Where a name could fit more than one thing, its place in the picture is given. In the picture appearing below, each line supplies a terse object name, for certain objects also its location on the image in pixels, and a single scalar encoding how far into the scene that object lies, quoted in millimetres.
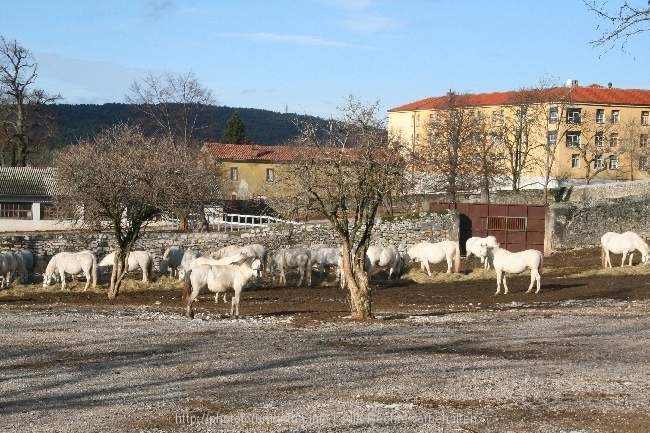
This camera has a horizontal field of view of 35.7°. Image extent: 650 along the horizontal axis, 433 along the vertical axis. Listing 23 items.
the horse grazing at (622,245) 42969
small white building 70000
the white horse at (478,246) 45441
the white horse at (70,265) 39469
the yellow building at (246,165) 102688
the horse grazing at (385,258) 44219
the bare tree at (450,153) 74312
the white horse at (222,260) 29694
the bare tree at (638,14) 17234
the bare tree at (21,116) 83688
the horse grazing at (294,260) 42781
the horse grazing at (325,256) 44031
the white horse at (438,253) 44844
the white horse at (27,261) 44138
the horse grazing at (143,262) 42156
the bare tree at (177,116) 83062
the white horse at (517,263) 34062
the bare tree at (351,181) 25078
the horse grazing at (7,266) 40562
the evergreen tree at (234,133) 129550
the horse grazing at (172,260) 45312
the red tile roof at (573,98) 96775
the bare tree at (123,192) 33969
